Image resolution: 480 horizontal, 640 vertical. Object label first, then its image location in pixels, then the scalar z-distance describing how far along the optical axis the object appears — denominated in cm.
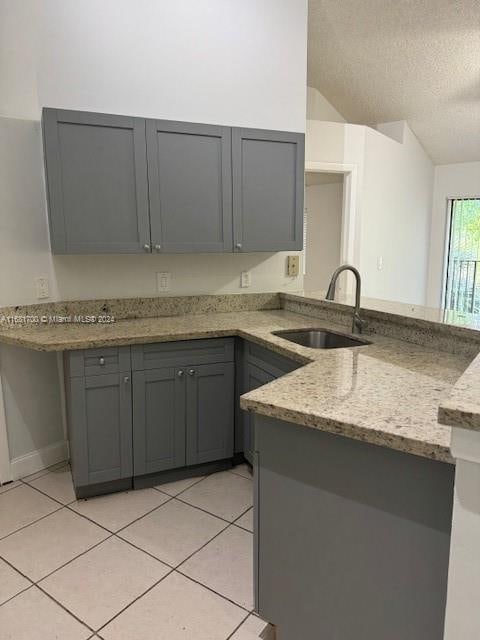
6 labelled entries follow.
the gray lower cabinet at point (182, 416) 246
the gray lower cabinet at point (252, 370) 225
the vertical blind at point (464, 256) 568
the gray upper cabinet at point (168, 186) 240
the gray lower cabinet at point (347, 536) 111
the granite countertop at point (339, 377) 116
